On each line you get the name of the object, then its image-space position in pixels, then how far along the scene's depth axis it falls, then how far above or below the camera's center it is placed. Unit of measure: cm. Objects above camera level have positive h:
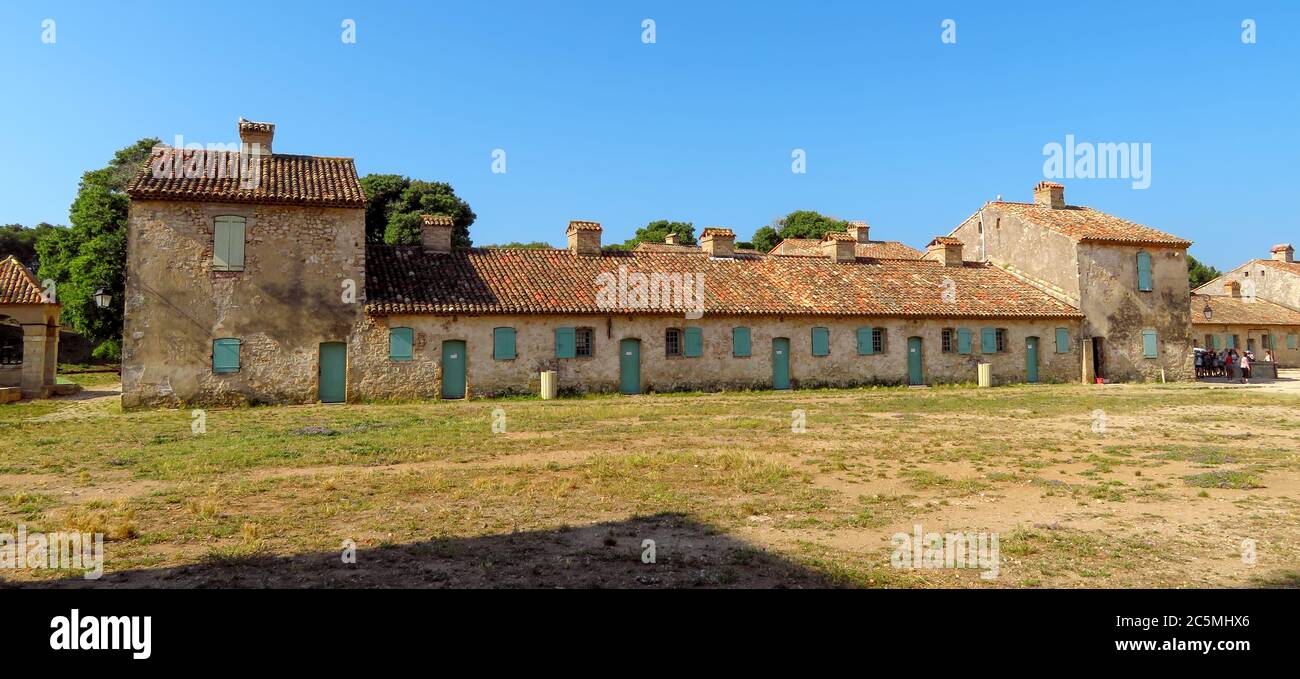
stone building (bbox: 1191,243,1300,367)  4150 +271
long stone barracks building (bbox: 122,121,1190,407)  1967 +182
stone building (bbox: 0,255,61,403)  2266 +143
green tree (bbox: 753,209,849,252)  6431 +1261
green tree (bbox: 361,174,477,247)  4428 +1047
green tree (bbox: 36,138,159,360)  3353 +565
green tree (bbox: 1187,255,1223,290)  7522 +938
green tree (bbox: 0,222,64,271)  5582 +1002
